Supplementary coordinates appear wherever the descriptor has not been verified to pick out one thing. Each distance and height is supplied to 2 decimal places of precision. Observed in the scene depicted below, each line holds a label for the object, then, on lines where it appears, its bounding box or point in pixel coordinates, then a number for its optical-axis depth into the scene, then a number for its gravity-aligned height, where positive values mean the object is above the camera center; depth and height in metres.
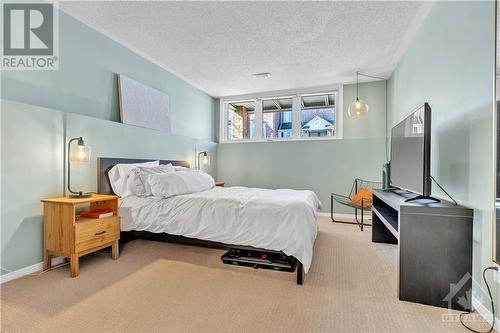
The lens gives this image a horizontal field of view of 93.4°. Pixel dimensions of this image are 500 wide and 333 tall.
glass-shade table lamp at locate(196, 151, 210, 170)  4.84 +0.14
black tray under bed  2.26 -0.96
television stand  1.68 -0.65
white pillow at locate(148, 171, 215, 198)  2.71 -0.23
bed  2.10 -0.55
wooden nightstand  2.07 -0.62
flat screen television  1.92 +0.12
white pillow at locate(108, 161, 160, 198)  2.85 -0.17
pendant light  4.17 +1.02
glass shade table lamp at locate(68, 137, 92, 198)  2.35 +0.09
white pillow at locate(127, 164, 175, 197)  2.84 -0.22
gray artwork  3.21 +0.89
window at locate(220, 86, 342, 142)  4.95 +1.08
